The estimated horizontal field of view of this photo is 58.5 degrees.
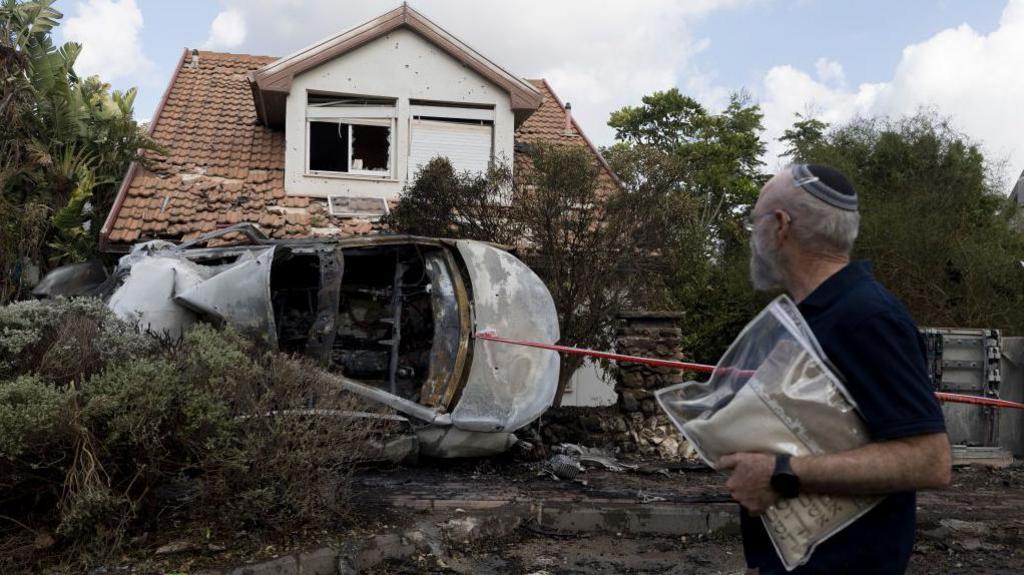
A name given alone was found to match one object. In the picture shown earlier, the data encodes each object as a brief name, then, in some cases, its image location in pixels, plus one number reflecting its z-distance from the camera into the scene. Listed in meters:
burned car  7.80
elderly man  2.03
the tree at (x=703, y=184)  11.12
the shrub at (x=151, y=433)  4.91
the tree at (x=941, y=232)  15.41
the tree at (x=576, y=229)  10.69
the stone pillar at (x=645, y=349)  11.05
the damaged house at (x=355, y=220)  8.31
